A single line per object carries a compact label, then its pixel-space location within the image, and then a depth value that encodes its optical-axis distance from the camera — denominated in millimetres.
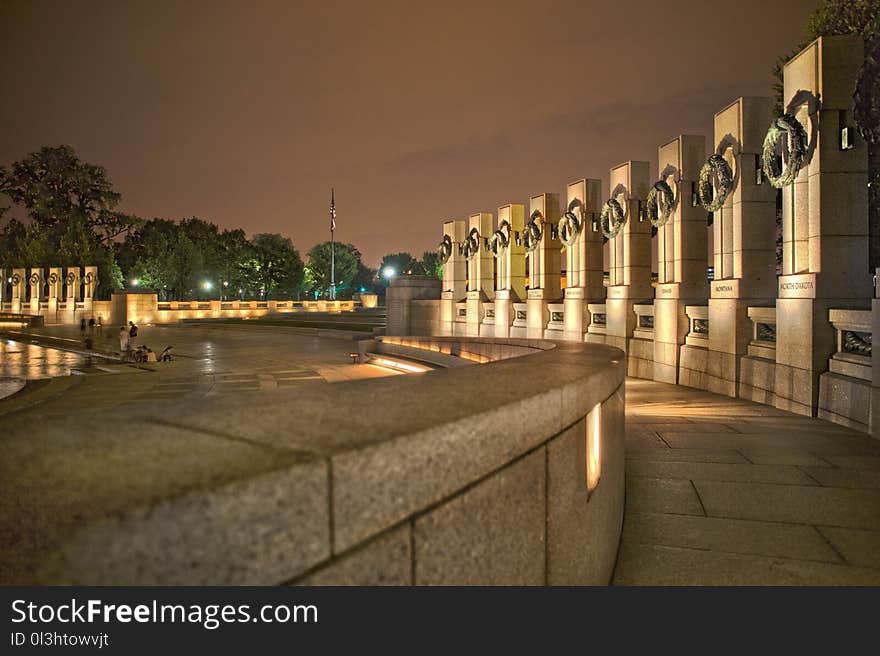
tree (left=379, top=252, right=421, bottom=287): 167775
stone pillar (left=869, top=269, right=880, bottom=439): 7590
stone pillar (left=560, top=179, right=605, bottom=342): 18531
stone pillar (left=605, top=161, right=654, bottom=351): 16406
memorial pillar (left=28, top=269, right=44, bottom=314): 62562
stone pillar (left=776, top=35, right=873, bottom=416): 9430
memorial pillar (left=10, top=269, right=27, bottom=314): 65312
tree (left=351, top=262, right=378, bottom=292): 156500
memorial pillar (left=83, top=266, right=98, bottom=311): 58188
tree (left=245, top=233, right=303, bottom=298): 100500
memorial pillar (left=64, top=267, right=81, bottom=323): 59188
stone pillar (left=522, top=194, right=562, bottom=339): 20750
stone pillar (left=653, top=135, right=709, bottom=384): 14117
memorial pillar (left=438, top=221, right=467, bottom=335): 27406
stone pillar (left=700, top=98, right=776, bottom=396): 11883
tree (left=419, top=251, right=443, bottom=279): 140450
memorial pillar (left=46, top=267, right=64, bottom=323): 60688
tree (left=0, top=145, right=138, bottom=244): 77188
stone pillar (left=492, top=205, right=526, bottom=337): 23094
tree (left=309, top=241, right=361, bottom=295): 120375
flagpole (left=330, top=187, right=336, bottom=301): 65000
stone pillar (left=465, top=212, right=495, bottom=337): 25234
